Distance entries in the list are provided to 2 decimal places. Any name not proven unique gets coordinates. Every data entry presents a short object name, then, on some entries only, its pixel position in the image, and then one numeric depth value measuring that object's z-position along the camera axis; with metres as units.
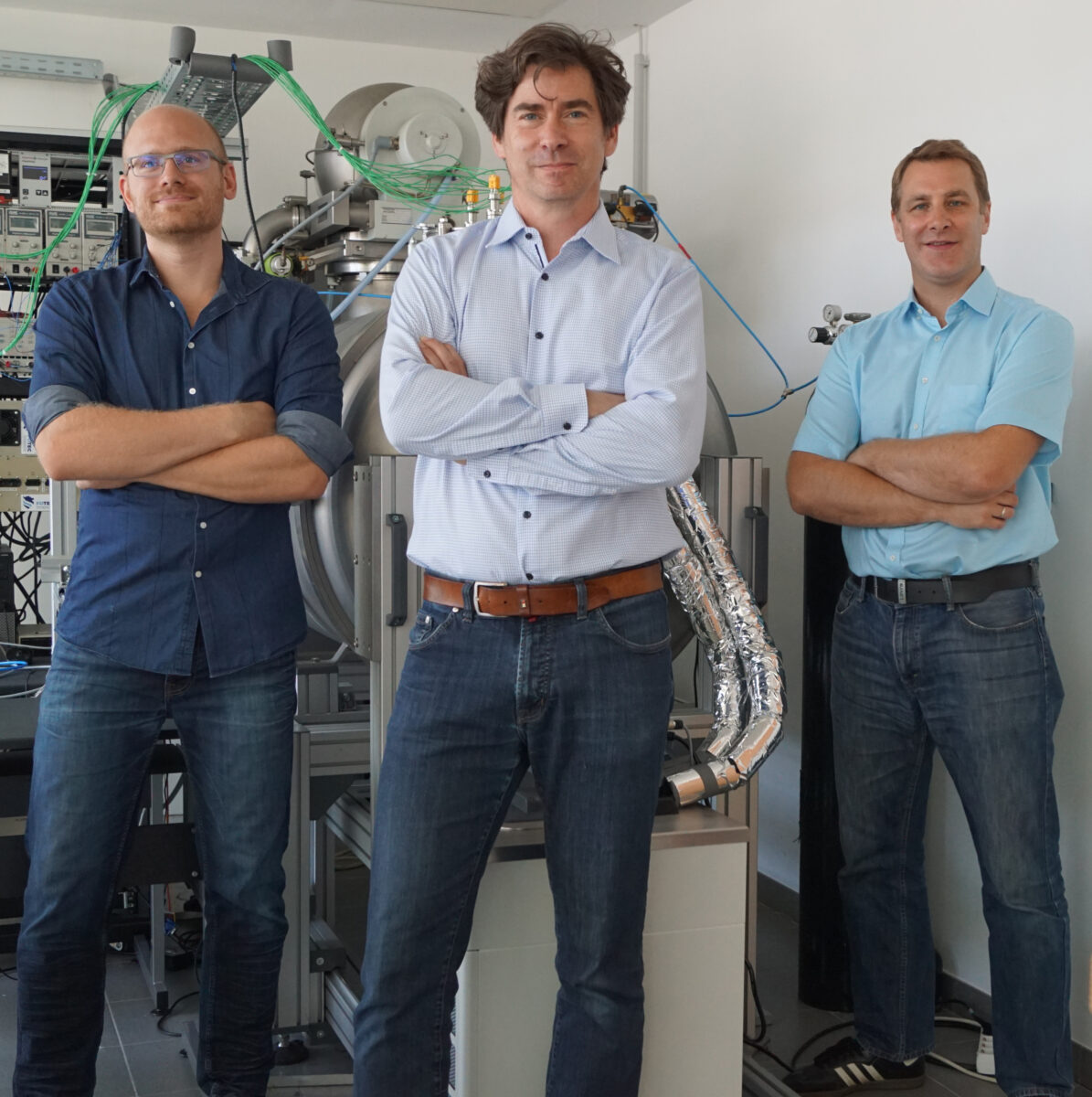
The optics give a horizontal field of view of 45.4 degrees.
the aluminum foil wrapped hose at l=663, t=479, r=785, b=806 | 2.10
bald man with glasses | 2.12
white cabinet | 2.02
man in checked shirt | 1.80
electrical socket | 2.72
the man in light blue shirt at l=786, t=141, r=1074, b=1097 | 2.38
